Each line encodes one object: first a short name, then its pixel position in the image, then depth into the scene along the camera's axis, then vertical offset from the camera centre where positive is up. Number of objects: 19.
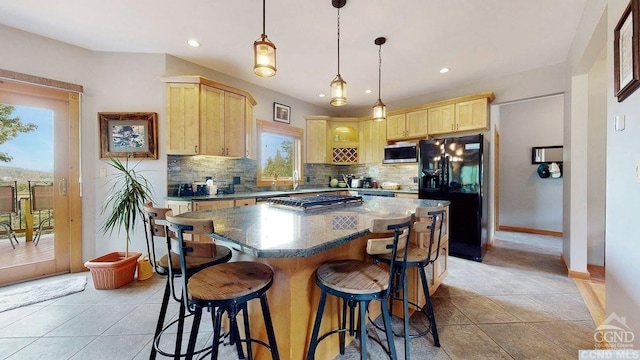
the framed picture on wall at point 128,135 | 2.99 +0.53
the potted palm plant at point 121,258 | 2.48 -0.86
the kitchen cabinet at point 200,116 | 3.06 +0.80
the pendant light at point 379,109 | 2.58 +0.72
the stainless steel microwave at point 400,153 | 4.38 +0.45
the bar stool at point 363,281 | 1.15 -0.53
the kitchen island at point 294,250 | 1.08 -0.31
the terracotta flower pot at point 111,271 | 2.47 -0.96
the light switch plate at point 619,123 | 1.34 +0.31
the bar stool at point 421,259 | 1.47 -0.53
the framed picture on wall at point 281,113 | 4.45 +1.20
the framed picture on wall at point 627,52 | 1.17 +0.66
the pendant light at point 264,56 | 1.62 +0.81
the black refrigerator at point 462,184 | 3.40 -0.10
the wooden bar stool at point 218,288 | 1.07 -0.51
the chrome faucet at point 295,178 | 4.77 -0.01
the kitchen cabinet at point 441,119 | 4.04 +0.99
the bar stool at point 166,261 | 1.34 -0.51
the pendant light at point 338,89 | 2.15 +0.79
